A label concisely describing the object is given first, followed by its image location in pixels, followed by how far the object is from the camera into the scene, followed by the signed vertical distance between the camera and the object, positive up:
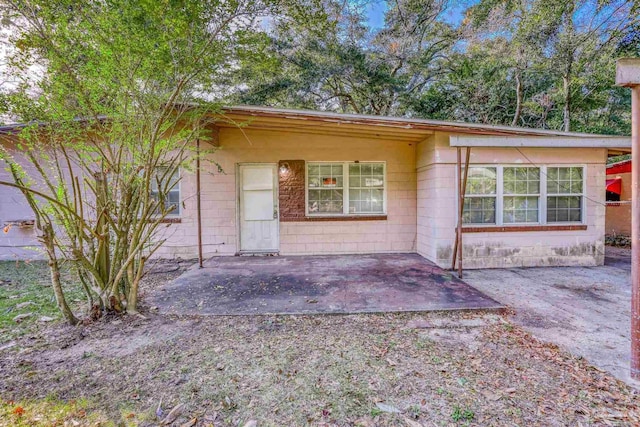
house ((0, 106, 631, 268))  5.47 +0.17
